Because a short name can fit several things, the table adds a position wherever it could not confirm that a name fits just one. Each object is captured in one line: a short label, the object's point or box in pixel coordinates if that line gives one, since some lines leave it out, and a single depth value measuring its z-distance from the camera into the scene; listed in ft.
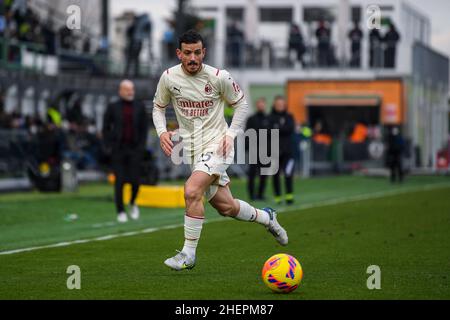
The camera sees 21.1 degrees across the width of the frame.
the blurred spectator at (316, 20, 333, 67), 150.61
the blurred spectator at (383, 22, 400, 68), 142.10
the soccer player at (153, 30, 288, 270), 36.81
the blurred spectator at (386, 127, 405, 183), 114.73
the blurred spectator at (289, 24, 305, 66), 152.05
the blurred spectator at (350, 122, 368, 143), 147.34
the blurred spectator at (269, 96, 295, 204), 76.74
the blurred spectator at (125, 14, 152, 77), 118.83
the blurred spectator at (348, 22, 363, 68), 148.36
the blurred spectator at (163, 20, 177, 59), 136.11
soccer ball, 32.04
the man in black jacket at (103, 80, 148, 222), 61.31
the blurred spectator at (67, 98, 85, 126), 110.11
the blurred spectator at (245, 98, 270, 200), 79.87
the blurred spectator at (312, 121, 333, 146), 133.69
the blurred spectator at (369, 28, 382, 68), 147.31
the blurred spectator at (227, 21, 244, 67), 151.12
